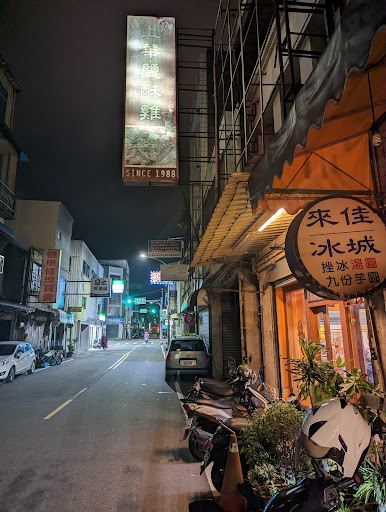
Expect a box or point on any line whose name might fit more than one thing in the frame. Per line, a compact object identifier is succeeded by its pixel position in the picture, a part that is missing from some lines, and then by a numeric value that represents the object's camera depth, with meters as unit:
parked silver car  12.05
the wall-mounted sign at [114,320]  65.44
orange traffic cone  3.40
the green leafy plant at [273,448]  3.49
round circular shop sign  3.01
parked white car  13.26
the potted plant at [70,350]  27.67
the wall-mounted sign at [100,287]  30.95
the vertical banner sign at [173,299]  41.05
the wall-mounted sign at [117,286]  48.25
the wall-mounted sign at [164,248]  22.33
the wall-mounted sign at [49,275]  22.19
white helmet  2.31
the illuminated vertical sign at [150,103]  8.37
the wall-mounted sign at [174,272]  19.70
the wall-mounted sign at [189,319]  22.28
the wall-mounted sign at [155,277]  40.39
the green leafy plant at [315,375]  3.16
